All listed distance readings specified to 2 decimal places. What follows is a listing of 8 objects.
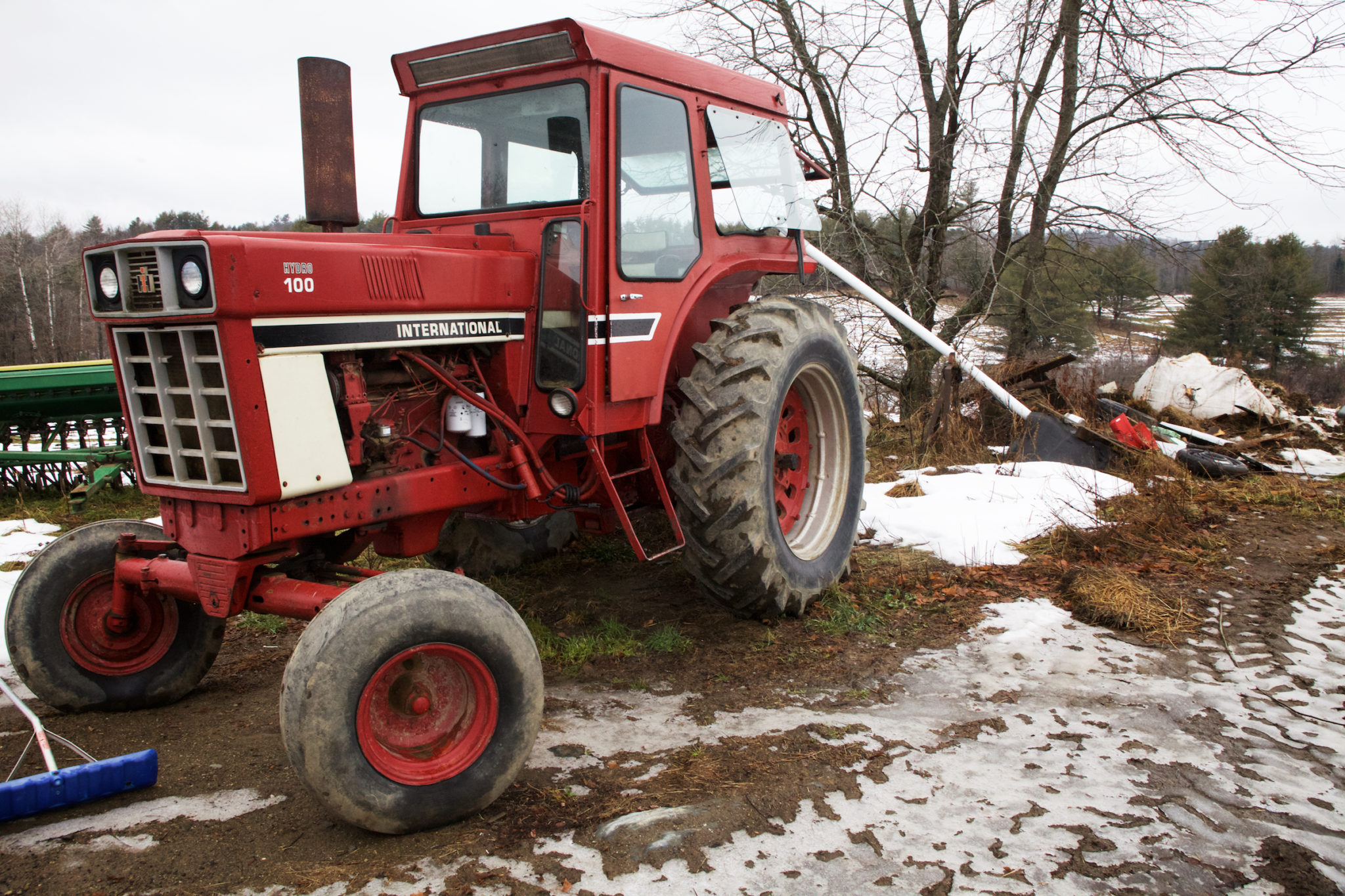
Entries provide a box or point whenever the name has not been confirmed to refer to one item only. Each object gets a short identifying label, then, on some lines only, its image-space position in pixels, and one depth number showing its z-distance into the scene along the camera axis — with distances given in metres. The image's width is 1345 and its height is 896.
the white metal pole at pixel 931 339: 8.28
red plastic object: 7.70
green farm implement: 7.13
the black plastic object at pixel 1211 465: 7.48
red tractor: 2.84
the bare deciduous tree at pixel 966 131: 9.11
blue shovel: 2.62
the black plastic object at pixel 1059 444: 7.70
